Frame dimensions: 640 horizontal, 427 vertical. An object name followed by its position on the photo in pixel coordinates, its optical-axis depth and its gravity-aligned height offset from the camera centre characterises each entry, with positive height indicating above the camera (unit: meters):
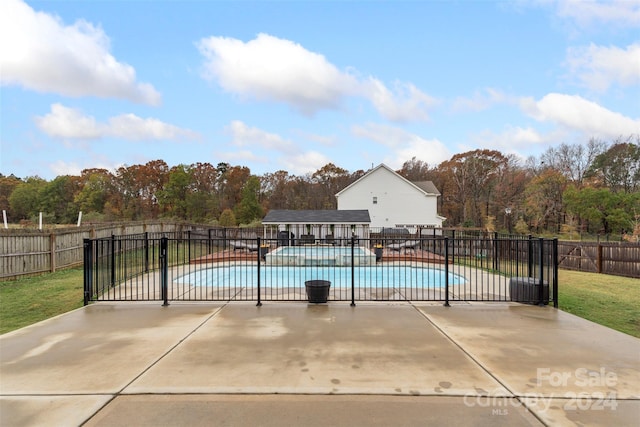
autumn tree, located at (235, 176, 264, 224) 41.09 +1.18
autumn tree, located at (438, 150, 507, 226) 42.53 +4.64
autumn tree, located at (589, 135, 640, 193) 33.06 +5.00
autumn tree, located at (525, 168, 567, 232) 34.19 +1.51
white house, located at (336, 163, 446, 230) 31.50 +1.43
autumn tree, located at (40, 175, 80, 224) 46.34 +2.98
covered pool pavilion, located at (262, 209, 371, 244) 22.83 -0.54
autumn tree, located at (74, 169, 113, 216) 44.09 +3.17
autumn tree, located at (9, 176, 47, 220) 46.94 +2.46
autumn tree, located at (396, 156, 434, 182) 49.25 +7.04
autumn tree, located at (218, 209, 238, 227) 34.25 -0.27
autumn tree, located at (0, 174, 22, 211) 48.69 +4.21
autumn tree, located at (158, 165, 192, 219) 42.88 +2.99
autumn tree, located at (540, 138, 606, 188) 36.94 +6.61
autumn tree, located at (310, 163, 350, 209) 47.81 +4.94
